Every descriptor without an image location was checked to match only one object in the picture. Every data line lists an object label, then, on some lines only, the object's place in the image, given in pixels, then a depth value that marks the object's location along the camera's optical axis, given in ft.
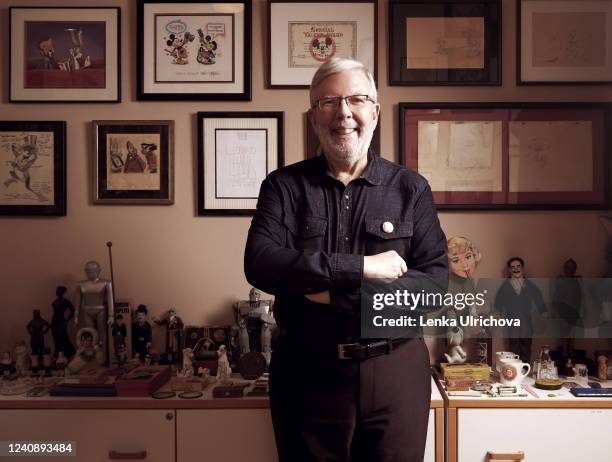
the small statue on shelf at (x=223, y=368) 6.53
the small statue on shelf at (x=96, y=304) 6.98
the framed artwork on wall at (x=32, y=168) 7.27
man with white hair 4.51
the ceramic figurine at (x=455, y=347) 6.71
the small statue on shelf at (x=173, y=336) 7.06
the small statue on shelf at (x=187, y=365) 6.49
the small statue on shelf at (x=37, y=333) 6.98
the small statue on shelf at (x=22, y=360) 6.85
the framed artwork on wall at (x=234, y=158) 7.22
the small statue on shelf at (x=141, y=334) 7.07
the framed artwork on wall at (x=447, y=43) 7.16
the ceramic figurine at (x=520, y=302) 7.02
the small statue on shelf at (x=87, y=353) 6.67
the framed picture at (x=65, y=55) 7.27
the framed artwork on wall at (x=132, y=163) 7.25
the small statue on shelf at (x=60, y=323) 7.04
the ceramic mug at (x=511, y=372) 6.17
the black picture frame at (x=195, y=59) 7.21
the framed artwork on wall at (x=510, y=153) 7.16
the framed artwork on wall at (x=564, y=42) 7.17
